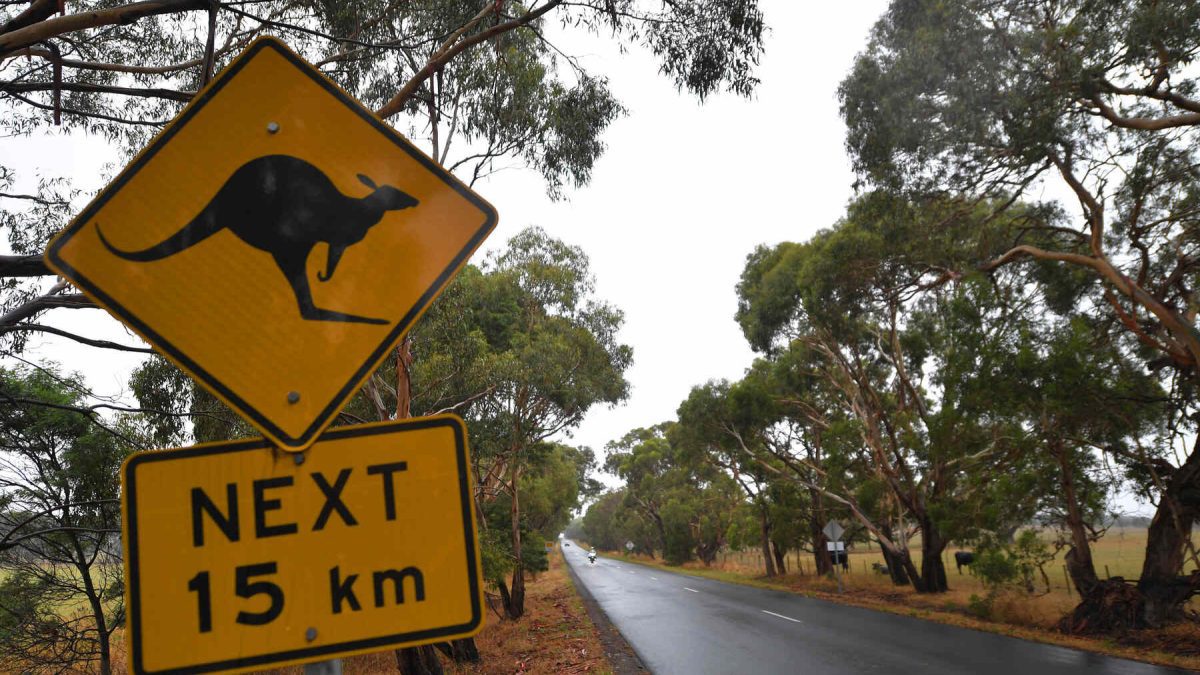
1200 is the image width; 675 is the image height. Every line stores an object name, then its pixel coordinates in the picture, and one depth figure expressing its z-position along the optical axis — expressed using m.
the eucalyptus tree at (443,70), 7.45
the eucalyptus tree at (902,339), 15.89
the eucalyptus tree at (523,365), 16.52
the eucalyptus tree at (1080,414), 13.52
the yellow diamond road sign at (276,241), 1.58
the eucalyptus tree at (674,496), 46.94
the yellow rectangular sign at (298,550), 1.49
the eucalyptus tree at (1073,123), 12.04
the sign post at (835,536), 25.23
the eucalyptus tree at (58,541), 11.97
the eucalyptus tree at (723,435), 28.94
